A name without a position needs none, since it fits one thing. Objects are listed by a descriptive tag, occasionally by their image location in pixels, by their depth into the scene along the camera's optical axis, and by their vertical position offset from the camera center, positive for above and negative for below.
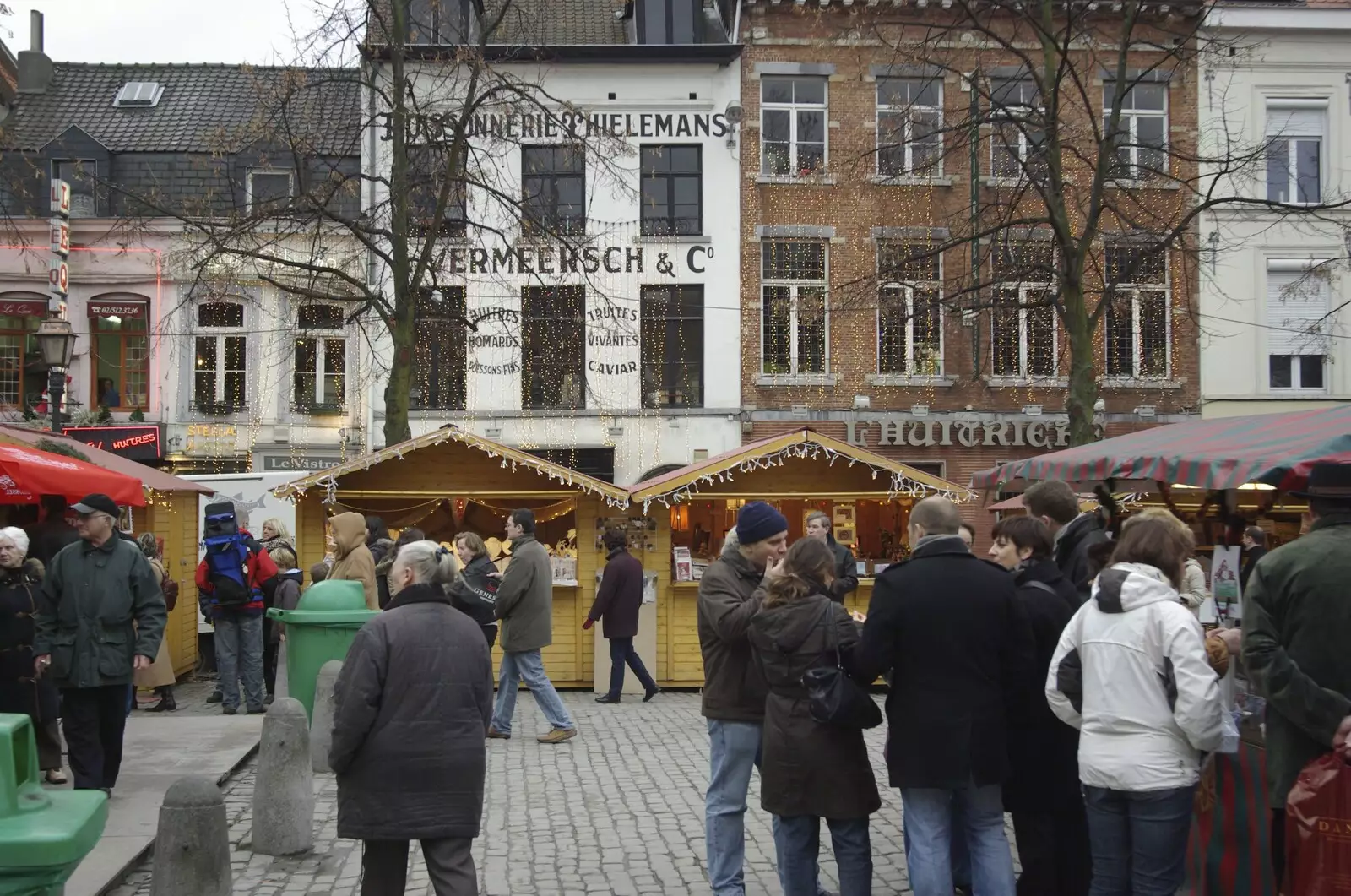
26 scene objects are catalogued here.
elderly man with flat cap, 7.88 -0.96
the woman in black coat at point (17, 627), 7.85 -0.92
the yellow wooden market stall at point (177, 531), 15.30 -0.77
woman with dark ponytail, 5.44 -1.09
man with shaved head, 5.23 -0.88
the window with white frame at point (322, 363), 25.97 +2.05
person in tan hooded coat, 11.49 -0.76
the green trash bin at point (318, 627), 10.20 -1.22
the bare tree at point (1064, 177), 24.07 +5.36
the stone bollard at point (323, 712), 9.77 -1.79
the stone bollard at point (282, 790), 7.32 -1.76
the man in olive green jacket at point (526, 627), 11.52 -1.39
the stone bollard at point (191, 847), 5.69 -1.61
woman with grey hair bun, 5.11 -1.06
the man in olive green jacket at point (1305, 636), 4.65 -0.62
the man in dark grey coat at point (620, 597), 14.23 -1.39
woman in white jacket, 4.81 -0.94
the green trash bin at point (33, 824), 3.72 -1.03
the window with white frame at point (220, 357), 25.97 +2.16
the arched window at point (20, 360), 25.84 +2.13
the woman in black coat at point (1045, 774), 5.70 -1.32
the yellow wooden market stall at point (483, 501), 15.64 -0.41
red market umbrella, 8.95 -0.06
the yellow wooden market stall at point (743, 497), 15.55 -0.39
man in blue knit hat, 6.14 -1.04
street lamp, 15.67 +1.44
